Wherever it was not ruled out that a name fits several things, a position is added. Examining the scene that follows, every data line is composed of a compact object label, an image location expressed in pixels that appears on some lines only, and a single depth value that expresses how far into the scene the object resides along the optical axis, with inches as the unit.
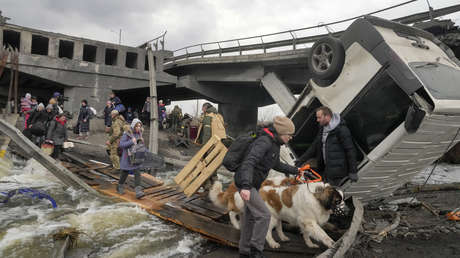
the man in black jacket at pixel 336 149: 176.9
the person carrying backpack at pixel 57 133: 350.6
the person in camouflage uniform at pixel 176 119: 793.6
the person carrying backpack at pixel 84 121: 545.6
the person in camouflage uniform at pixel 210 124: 255.2
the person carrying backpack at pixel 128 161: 252.8
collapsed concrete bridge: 595.2
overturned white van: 165.3
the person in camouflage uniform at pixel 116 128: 323.9
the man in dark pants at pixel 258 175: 130.0
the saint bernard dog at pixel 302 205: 145.3
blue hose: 227.1
